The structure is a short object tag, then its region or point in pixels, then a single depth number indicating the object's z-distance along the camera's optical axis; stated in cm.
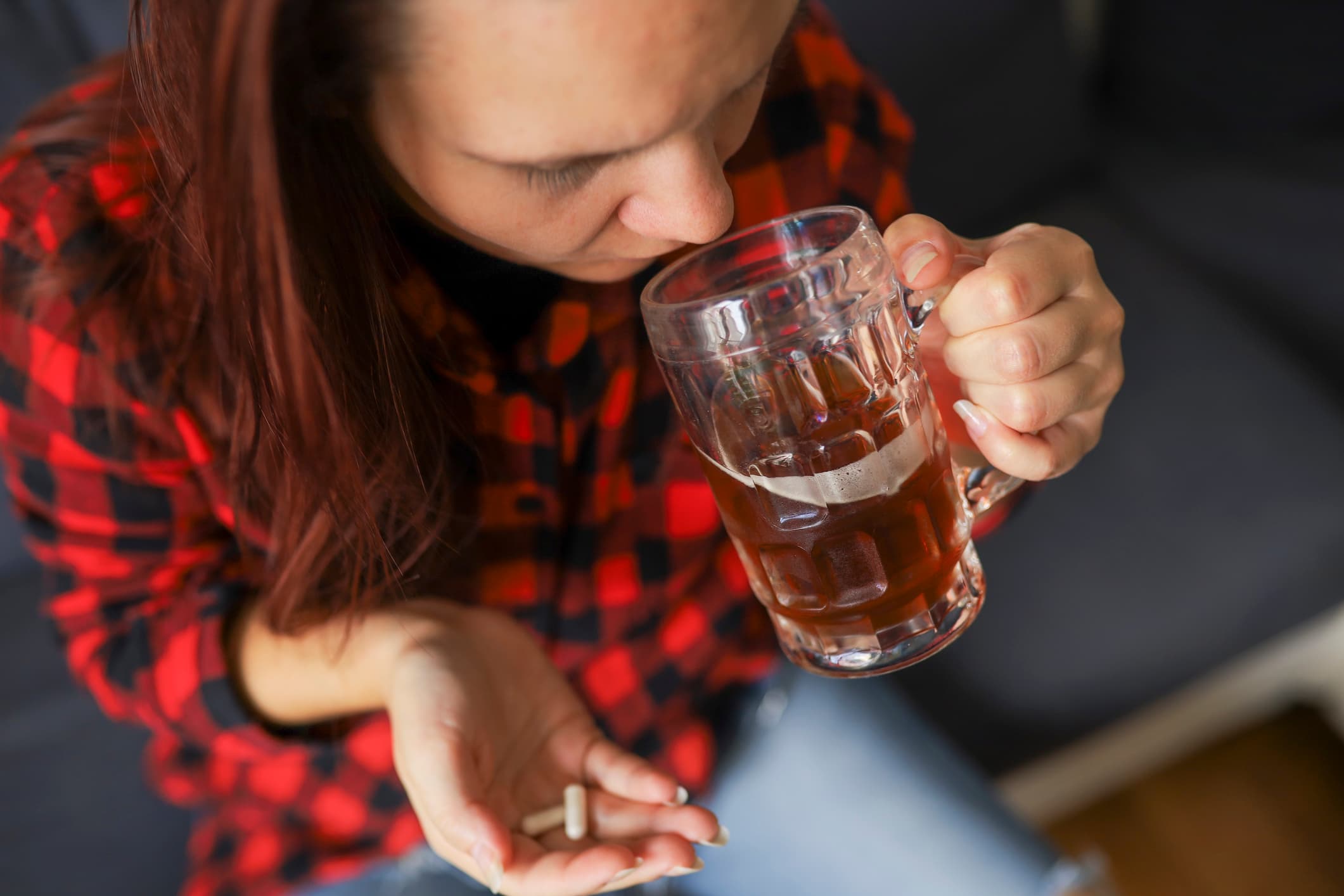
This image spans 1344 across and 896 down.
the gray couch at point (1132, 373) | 142
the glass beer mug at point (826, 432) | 65
